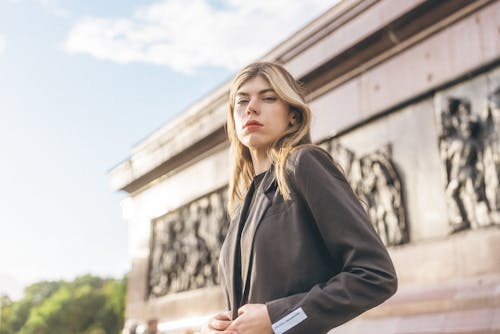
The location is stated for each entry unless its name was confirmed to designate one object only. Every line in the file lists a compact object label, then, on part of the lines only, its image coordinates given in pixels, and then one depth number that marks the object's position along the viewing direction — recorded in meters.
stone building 5.25
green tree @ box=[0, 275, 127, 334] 51.53
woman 1.56
